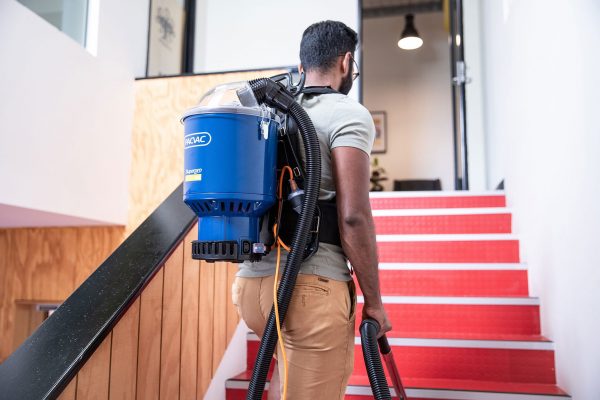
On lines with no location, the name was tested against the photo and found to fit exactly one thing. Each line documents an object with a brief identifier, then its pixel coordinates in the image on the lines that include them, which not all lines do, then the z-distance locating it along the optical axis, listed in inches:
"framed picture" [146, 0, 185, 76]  163.3
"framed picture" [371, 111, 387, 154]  271.9
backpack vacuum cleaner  39.8
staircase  78.2
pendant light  249.6
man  42.0
